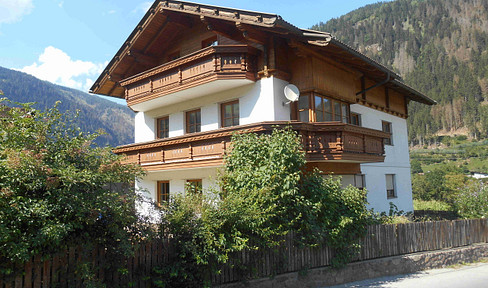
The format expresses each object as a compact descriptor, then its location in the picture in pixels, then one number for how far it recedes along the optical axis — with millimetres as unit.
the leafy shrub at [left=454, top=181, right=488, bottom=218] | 14477
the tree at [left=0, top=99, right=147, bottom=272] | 5055
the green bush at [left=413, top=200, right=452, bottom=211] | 21812
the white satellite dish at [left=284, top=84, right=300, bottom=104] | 12352
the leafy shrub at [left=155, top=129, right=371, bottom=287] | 6872
